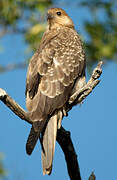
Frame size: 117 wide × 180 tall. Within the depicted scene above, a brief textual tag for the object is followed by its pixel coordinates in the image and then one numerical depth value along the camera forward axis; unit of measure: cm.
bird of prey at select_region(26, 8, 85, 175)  1090
